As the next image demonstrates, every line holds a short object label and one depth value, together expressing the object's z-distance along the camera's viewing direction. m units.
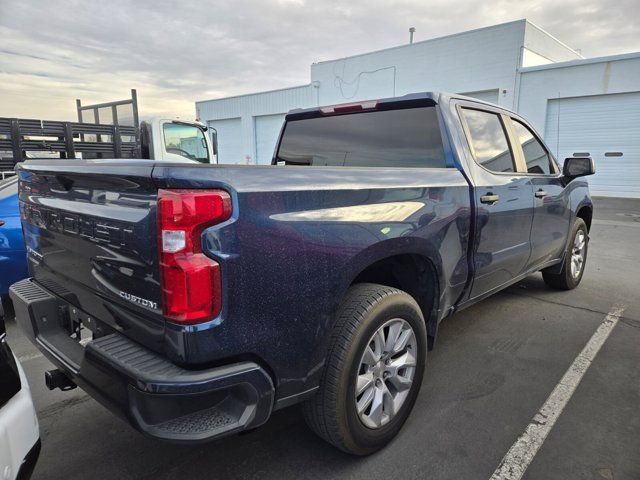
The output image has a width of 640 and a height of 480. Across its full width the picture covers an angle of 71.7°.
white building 14.80
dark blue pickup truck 1.61
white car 1.48
